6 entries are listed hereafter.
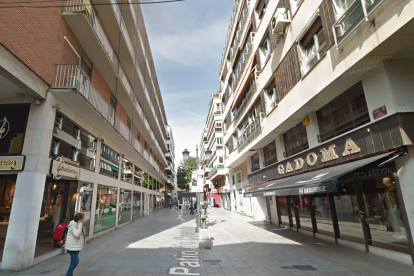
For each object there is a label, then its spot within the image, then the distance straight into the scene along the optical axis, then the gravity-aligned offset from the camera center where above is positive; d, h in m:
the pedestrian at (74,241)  5.32 -0.94
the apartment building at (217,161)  35.71 +6.38
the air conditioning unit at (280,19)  10.84 +8.18
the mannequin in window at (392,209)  6.57 -0.52
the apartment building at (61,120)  6.71 +3.32
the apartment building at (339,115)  6.13 +2.94
